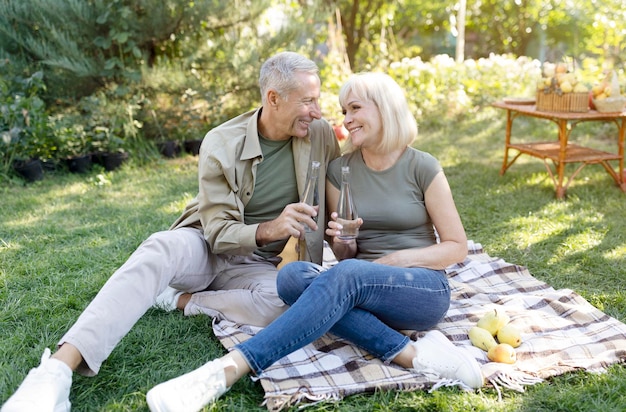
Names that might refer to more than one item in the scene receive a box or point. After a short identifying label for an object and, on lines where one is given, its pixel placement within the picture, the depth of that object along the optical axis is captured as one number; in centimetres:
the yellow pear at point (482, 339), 286
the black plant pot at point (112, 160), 663
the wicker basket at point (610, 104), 529
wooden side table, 532
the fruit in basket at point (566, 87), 535
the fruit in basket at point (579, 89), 534
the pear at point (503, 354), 272
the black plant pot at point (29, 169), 618
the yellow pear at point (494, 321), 295
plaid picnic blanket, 257
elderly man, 271
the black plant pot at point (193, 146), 728
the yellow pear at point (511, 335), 286
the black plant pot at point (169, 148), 716
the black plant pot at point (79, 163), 651
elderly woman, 246
